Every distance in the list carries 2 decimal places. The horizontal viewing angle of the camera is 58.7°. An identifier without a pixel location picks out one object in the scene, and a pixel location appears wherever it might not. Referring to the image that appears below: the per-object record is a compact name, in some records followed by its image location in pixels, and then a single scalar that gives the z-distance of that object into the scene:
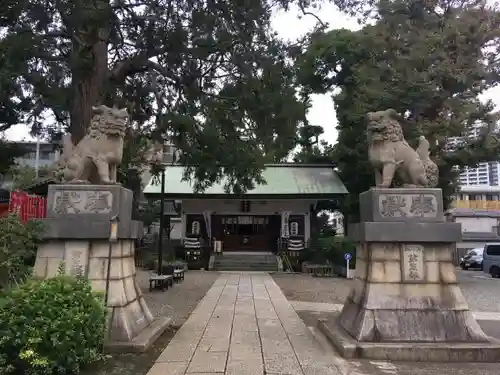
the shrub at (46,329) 4.50
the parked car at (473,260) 30.00
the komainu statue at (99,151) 6.47
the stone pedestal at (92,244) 6.06
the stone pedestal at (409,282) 6.06
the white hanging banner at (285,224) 24.31
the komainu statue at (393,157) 6.61
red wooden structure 6.47
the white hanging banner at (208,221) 24.78
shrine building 23.45
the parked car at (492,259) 22.83
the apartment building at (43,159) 53.33
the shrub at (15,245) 5.67
